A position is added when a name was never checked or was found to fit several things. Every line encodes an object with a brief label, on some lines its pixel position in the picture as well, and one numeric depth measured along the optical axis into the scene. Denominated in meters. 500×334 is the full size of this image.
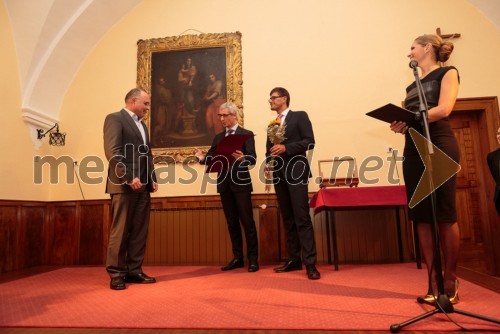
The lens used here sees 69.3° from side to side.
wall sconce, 5.22
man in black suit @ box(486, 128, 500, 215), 3.62
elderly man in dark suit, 3.76
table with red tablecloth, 3.66
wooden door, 4.80
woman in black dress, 2.12
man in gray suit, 3.04
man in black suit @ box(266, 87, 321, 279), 3.19
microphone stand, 1.78
